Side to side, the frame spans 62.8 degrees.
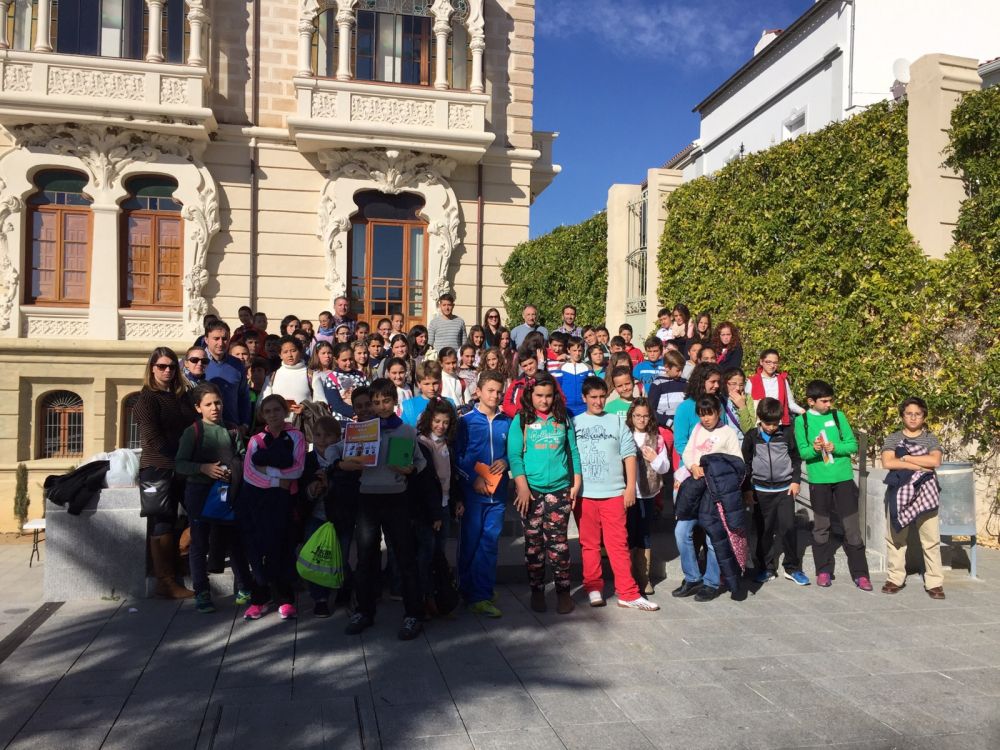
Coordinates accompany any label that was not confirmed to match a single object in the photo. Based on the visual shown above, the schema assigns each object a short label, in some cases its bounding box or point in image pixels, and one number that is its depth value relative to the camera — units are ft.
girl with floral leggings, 20.77
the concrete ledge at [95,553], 21.58
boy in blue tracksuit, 20.77
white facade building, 71.46
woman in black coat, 20.84
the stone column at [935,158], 29.45
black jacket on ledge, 21.48
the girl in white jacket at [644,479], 22.44
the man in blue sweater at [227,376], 24.90
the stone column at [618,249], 45.96
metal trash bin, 24.06
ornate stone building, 49.62
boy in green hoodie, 23.49
